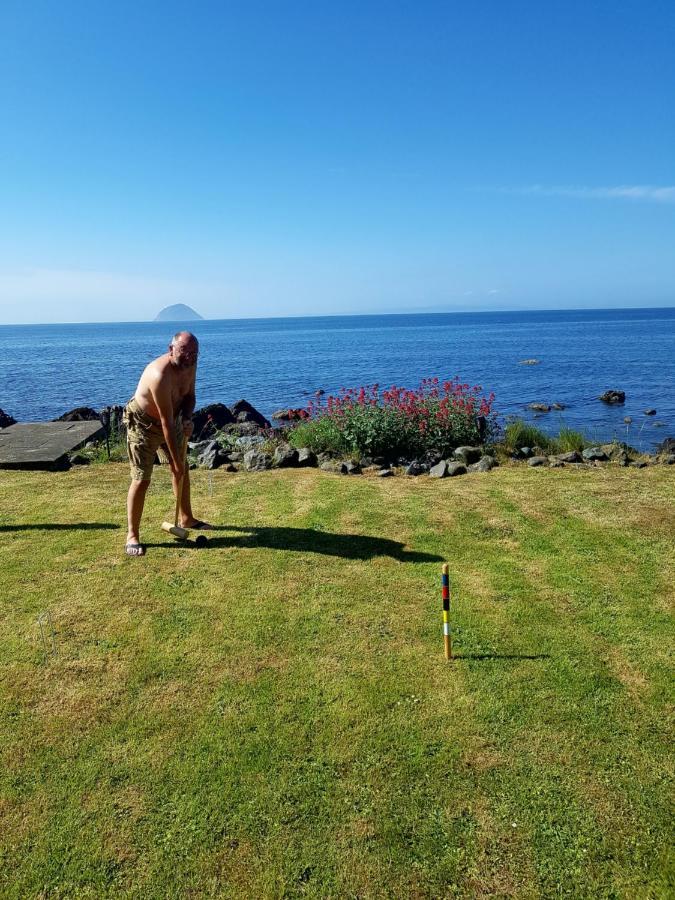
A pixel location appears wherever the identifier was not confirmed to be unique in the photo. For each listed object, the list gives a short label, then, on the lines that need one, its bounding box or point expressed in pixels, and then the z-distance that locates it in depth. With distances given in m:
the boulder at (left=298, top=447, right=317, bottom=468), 11.68
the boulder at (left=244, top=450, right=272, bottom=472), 11.33
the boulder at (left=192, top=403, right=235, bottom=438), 21.80
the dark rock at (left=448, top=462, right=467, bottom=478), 10.73
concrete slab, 11.05
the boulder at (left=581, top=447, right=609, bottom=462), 11.77
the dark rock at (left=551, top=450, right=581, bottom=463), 11.48
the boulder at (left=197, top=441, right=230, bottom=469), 11.45
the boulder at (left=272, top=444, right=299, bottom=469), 11.52
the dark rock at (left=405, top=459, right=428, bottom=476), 11.03
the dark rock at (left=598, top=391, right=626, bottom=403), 31.97
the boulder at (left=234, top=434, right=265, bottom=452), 14.57
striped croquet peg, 4.60
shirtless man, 6.62
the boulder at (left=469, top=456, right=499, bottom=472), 11.03
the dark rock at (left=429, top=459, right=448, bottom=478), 10.70
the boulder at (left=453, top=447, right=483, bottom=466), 11.75
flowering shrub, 12.42
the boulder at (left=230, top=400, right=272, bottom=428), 25.06
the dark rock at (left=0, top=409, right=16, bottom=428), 24.33
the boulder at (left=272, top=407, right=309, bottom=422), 28.27
